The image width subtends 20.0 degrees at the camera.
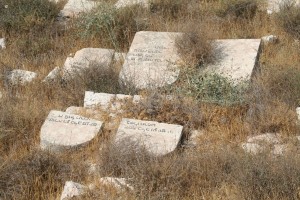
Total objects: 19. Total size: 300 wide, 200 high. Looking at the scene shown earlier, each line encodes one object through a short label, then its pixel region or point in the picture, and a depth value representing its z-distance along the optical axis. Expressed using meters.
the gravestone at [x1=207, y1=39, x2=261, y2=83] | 11.01
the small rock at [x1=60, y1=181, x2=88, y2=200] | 7.87
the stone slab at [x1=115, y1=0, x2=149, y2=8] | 14.44
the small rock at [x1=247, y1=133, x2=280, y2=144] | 9.09
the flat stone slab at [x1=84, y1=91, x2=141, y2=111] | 10.50
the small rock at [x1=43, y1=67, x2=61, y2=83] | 11.68
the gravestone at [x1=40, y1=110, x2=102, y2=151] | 9.40
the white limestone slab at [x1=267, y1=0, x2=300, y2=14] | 13.75
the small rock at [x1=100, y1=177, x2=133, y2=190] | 7.93
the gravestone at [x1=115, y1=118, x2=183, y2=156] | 8.96
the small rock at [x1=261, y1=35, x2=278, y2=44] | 12.46
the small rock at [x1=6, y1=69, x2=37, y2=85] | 11.70
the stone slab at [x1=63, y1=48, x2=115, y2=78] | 11.62
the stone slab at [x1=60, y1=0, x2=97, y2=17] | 14.86
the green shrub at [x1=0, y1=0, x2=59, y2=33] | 13.71
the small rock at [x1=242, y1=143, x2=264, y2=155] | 8.54
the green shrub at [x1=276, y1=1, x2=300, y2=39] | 12.78
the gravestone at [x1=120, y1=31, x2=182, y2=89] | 11.13
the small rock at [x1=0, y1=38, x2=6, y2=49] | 13.24
